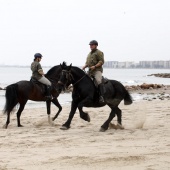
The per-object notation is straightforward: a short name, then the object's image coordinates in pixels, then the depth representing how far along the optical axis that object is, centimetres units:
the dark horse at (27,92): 1246
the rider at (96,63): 1138
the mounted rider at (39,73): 1294
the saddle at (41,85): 1329
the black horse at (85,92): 1105
